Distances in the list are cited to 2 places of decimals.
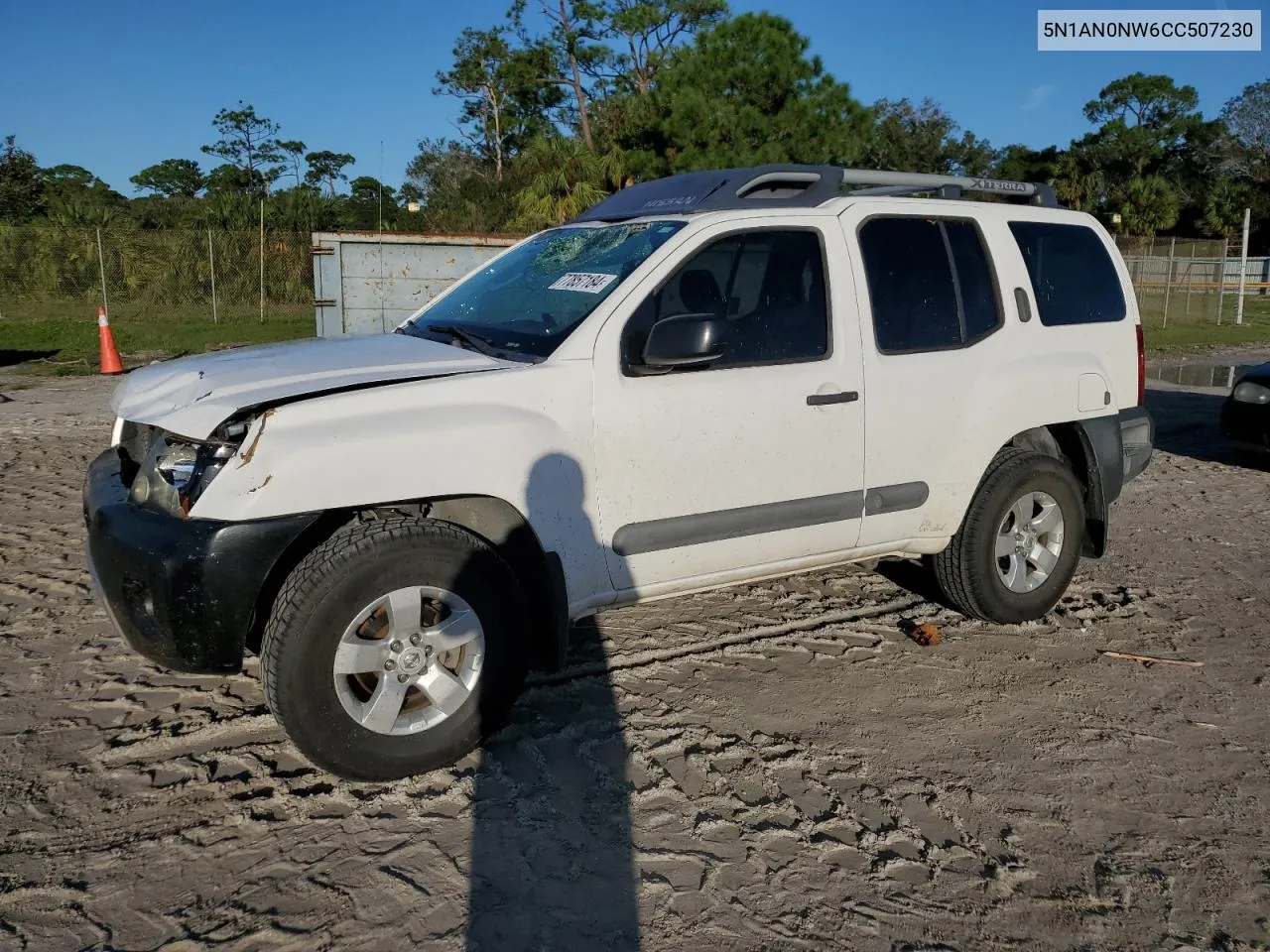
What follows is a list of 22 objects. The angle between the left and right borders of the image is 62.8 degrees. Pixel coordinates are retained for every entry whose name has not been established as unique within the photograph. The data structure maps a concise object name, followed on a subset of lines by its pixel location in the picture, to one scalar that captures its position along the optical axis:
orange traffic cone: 13.94
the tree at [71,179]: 43.75
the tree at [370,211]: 31.89
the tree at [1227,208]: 48.59
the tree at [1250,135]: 53.69
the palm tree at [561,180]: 24.09
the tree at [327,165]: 55.41
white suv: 3.19
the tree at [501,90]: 38.42
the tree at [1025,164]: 53.75
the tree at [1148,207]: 45.91
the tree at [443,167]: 43.03
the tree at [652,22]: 35.66
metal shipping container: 12.60
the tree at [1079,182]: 48.47
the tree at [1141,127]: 53.28
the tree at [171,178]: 56.95
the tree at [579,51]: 36.41
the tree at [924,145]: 51.22
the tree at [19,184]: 34.21
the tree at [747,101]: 26.02
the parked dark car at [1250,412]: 8.32
